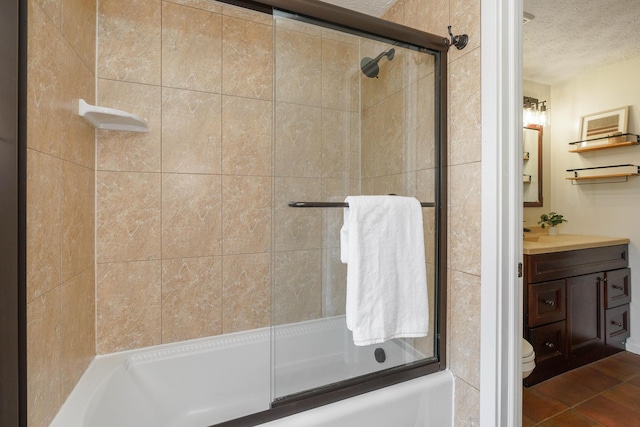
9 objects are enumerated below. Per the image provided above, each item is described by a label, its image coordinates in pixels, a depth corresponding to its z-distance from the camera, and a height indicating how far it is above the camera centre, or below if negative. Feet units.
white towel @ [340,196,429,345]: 3.68 -0.71
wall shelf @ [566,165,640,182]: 8.08 +1.14
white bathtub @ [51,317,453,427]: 3.61 -2.41
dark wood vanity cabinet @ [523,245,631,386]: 6.40 -2.22
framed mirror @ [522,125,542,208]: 8.89 +1.40
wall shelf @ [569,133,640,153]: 7.98 +1.96
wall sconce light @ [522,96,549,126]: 9.07 +3.09
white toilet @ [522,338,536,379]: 5.08 -2.54
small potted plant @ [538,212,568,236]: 8.63 -0.26
